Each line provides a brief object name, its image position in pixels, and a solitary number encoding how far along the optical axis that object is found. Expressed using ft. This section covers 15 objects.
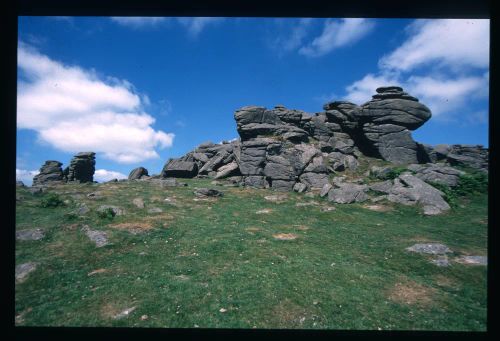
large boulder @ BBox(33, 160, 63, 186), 191.52
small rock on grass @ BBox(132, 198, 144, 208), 93.33
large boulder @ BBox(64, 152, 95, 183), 204.13
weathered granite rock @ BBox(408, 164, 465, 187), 118.52
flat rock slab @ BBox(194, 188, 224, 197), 119.20
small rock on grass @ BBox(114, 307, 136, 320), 33.24
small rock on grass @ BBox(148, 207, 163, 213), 89.26
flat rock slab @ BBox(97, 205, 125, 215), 82.43
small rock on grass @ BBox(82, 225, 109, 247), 59.52
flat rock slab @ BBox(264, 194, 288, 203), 119.18
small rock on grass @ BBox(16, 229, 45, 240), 61.33
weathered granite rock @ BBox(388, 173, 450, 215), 95.25
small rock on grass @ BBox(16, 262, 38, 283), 44.74
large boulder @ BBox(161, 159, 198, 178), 192.75
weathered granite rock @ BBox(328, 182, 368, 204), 111.65
